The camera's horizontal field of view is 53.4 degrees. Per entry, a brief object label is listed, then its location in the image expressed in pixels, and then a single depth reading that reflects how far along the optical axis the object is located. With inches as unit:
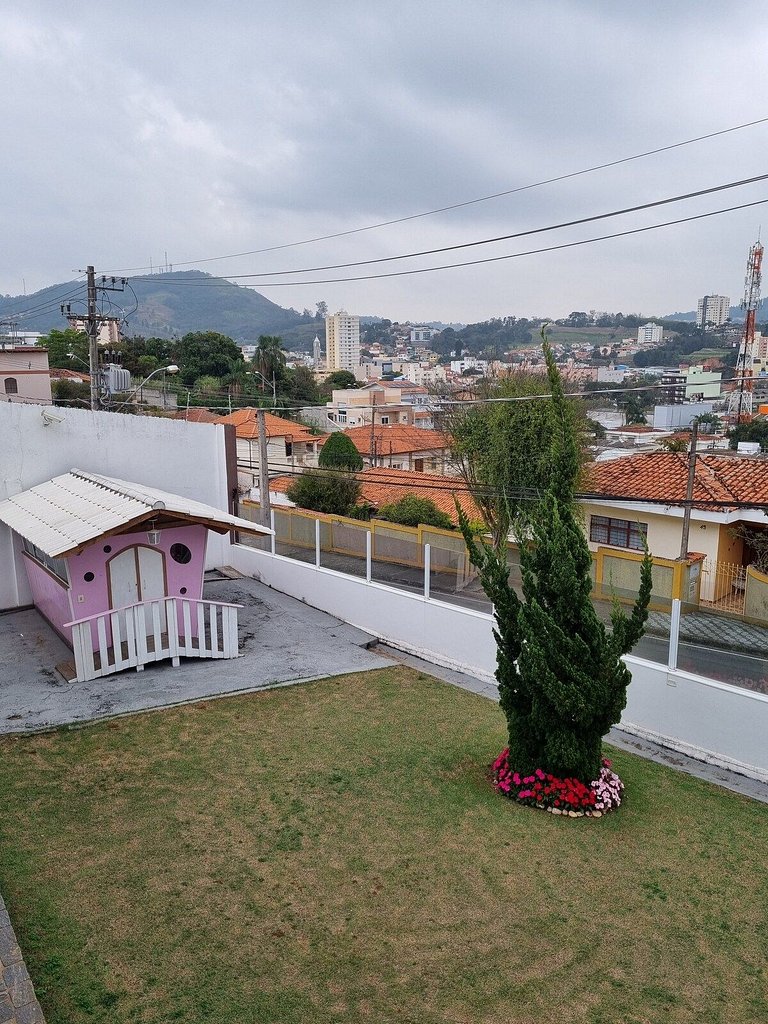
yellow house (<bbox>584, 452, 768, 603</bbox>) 750.5
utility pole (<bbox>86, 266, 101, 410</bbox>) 938.7
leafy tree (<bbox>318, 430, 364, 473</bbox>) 1498.5
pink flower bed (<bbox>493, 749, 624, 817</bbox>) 293.9
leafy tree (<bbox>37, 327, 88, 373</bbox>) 2492.6
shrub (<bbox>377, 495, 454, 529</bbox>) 1055.6
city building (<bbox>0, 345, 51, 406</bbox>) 1658.5
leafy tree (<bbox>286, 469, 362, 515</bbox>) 1176.2
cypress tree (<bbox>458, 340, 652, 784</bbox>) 279.7
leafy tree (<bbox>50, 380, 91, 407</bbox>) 1977.1
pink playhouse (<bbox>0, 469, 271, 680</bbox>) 418.0
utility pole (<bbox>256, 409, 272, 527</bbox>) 803.1
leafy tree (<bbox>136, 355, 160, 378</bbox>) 2456.9
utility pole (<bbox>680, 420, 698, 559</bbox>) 696.4
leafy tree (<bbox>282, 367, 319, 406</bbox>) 2699.3
